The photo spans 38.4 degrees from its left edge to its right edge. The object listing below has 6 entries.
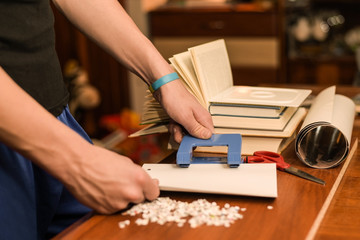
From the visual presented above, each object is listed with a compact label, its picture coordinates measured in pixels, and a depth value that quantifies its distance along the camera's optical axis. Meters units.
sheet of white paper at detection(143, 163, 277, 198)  0.87
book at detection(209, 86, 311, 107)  1.08
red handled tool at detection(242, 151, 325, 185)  0.97
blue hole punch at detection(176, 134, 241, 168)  0.93
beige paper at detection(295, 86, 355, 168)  1.01
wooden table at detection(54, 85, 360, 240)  0.77
